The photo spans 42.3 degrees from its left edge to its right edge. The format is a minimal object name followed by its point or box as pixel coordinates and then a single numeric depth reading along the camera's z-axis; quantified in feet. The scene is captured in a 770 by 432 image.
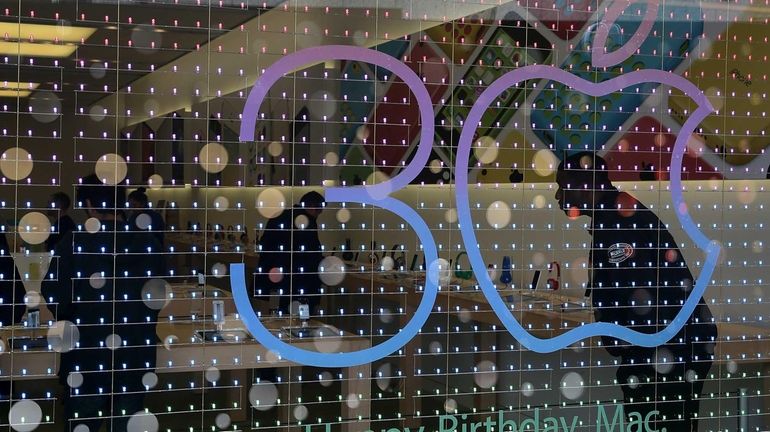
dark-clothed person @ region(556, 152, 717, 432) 16.28
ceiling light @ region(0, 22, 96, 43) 13.48
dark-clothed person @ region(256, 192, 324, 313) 14.58
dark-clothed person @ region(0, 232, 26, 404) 13.53
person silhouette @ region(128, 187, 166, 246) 13.99
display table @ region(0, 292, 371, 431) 13.61
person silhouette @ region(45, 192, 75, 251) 13.60
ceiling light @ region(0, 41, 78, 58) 13.50
